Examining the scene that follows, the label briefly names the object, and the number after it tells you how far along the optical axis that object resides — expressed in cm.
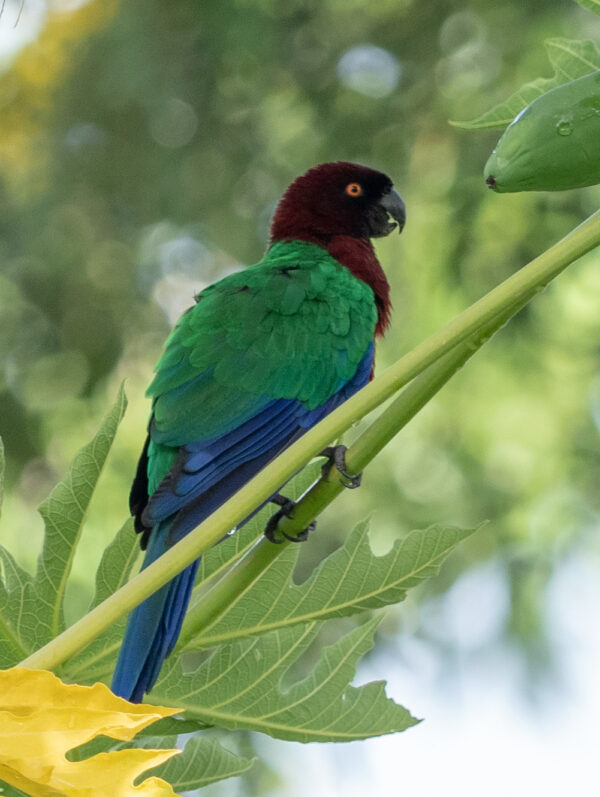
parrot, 672
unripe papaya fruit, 347
